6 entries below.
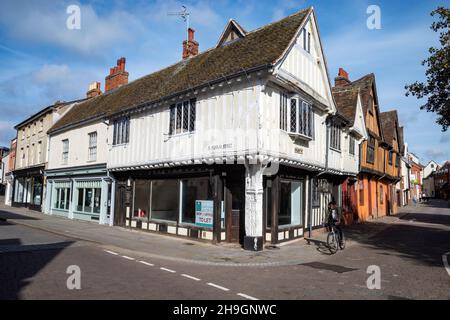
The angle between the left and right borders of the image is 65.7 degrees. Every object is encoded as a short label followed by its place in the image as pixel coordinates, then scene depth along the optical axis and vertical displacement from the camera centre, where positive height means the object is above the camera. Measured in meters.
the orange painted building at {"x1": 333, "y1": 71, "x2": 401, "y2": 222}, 24.19 +2.92
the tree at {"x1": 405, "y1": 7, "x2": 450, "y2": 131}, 13.05 +4.79
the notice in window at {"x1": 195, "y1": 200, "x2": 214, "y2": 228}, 13.67 -0.68
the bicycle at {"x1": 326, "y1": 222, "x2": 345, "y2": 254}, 12.54 -1.58
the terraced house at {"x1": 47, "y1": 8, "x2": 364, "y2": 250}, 12.39 +2.24
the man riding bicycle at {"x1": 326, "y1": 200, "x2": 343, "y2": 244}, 12.63 -0.76
